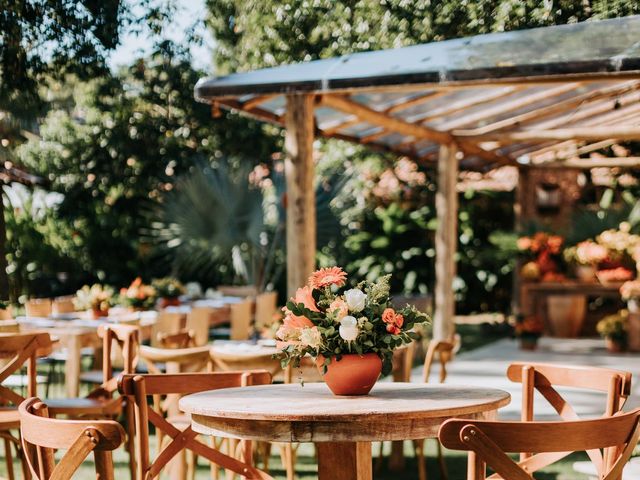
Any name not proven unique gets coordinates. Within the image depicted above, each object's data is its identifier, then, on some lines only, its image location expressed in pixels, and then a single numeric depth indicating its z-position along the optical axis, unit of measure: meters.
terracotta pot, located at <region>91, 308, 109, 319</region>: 7.77
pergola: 6.31
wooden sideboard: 12.18
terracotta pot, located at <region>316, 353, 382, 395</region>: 3.53
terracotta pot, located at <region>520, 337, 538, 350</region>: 11.56
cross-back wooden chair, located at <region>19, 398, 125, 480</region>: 2.66
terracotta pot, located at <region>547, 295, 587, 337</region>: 12.43
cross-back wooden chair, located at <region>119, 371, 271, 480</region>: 3.67
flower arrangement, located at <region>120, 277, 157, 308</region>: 8.12
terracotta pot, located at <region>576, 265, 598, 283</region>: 12.05
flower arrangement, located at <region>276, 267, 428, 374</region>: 3.46
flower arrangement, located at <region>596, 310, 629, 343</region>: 11.31
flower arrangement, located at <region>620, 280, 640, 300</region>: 10.99
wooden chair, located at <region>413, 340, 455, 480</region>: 5.02
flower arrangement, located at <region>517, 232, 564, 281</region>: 12.41
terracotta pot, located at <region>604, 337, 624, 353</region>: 11.30
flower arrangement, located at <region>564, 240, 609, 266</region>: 11.70
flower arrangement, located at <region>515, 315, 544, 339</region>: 11.54
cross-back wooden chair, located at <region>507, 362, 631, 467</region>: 3.67
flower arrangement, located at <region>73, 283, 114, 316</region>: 7.80
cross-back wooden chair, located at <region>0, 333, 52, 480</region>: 4.61
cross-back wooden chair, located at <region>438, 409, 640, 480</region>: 2.63
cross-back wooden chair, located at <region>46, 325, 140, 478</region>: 5.16
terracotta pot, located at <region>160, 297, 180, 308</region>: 9.34
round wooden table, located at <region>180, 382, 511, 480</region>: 3.10
